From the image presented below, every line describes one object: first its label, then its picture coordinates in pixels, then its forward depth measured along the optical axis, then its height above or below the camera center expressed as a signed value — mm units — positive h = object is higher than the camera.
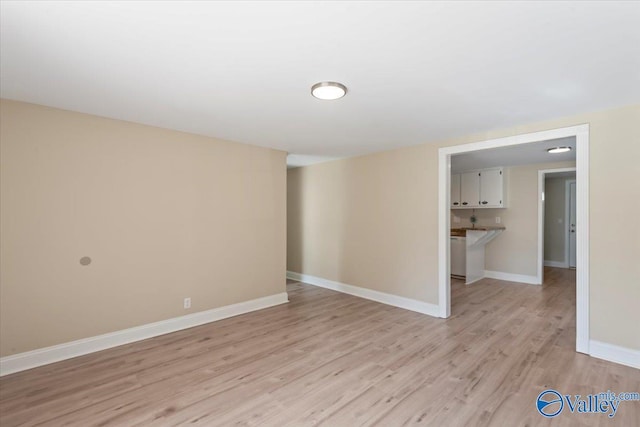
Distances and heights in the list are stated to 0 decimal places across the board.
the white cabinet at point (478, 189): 6145 +517
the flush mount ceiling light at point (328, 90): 2277 +946
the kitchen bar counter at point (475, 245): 5852 -619
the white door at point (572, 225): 7137 -267
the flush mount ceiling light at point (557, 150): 4492 +957
